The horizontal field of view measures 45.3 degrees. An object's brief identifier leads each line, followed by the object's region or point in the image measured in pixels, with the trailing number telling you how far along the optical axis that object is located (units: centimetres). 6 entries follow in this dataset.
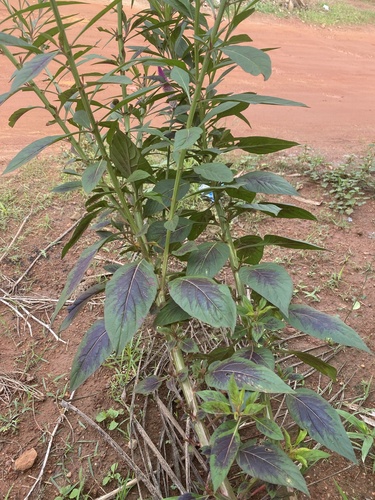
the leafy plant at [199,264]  95
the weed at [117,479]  134
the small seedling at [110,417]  155
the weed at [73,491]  136
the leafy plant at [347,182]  269
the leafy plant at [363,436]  134
